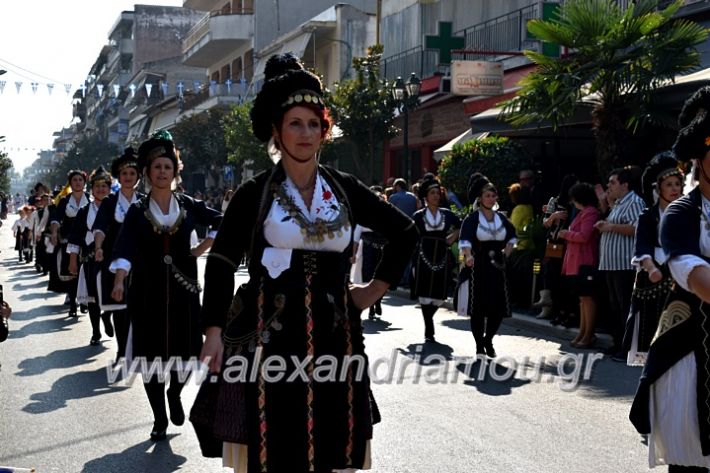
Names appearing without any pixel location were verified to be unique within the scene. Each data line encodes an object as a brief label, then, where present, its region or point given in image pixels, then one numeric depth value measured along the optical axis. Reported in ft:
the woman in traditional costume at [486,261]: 35.14
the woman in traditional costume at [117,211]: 29.14
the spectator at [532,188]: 51.44
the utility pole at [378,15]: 111.58
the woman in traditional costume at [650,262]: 23.51
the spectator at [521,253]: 47.11
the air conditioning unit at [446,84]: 82.79
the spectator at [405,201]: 58.44
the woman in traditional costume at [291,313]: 13.58
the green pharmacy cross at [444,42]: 87.20
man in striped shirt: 35.14
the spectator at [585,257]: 38.06
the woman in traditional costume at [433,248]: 40.11
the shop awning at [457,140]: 69.32
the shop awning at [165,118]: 219.98
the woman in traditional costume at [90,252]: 37.00
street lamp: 77.87
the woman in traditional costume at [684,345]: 14.61
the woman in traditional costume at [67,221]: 45.93
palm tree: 49.03
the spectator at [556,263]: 41.45
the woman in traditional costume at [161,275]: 24.12
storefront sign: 77.87
